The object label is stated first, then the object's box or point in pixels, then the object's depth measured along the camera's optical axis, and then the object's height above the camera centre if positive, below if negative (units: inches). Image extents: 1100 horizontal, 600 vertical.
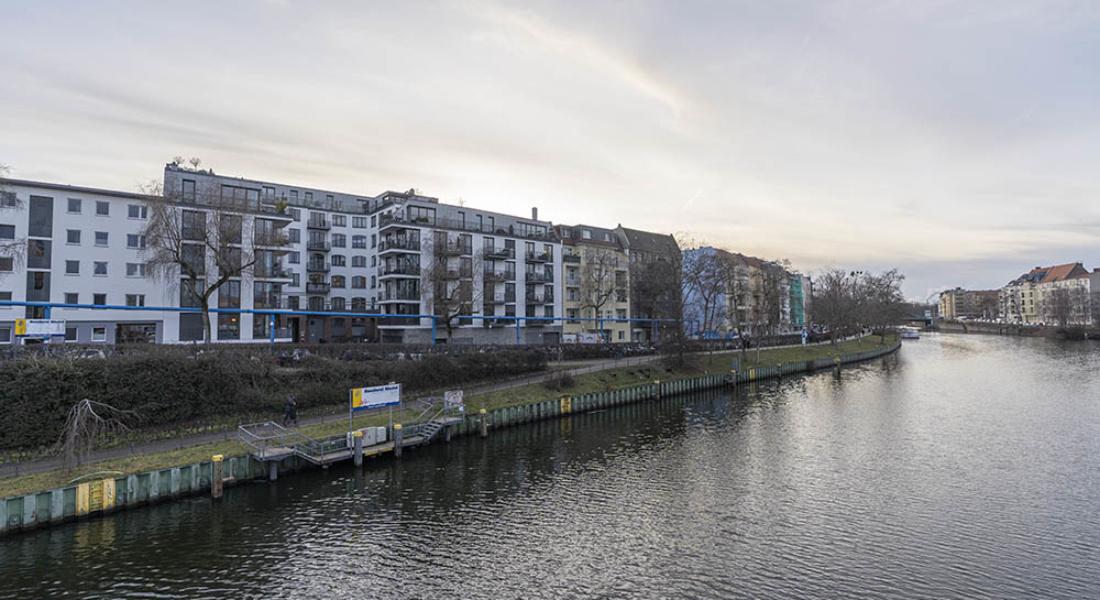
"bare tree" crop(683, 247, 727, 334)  2623.0 +224.1
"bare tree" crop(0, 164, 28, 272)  1393.8 +280.3
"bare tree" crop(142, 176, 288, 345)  1640.0 +287.7
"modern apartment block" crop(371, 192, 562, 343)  2691.9 +260.8
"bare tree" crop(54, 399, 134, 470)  824.9 -178.7
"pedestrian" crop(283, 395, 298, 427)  1198.9 -209.4
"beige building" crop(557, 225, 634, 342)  3257.9 +219.6
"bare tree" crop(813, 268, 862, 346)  3622.0 +119.3
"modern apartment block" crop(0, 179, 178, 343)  1886.1 +225.6
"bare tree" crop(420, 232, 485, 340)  2509.8 +198.4
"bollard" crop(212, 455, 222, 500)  892.6 -259.6
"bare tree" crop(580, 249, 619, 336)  3206.2 +227.1
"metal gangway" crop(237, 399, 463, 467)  1003.3 -248.7
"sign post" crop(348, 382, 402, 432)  1157.7 -169.7
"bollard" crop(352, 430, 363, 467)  1093.8 -261.5
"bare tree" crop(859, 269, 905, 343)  4442.4 +147.8
